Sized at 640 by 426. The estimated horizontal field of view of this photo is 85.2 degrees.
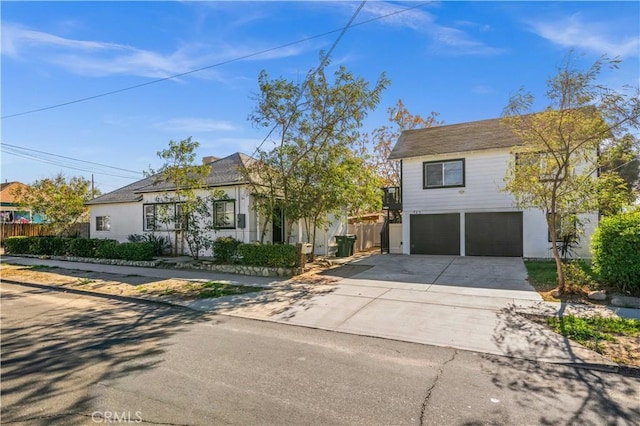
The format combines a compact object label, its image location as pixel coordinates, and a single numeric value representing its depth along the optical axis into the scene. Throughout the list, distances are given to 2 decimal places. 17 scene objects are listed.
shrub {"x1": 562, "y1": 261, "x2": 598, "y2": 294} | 8.18
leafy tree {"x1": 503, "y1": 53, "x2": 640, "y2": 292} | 7.44
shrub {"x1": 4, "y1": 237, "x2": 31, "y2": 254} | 18.99
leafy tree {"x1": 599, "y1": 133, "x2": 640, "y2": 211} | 8.10
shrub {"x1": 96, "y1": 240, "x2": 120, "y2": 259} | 15.19
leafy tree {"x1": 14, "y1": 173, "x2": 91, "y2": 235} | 18.28
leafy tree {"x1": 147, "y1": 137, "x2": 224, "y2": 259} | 13.56
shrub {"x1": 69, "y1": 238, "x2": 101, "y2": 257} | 16.19
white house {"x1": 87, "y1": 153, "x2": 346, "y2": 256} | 15.34
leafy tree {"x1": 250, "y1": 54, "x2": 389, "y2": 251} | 11.84
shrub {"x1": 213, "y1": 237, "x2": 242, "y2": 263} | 13.03
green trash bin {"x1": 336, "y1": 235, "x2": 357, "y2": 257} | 17.12
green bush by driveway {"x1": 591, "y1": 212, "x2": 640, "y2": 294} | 7.35
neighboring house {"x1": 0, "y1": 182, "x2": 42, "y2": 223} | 32.64
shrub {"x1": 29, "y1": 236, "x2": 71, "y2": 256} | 17.31
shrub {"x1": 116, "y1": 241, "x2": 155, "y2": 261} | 14.30
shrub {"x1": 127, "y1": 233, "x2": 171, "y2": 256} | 16.95
